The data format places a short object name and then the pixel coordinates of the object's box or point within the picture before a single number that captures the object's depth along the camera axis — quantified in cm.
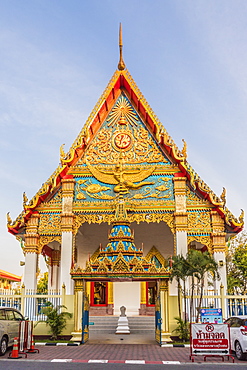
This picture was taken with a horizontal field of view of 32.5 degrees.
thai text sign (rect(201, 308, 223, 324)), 1309
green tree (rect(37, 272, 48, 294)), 4837
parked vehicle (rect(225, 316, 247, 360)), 1058
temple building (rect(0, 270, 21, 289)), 5183
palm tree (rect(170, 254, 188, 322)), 1416
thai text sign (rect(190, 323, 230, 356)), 1062
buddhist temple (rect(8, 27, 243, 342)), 1670
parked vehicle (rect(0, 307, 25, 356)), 1114
